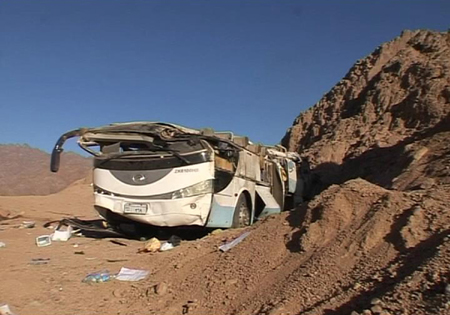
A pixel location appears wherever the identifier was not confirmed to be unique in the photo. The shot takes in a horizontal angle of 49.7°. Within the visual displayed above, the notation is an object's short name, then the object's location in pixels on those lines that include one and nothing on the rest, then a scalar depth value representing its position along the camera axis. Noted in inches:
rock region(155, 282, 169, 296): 201.2
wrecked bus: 313.4
